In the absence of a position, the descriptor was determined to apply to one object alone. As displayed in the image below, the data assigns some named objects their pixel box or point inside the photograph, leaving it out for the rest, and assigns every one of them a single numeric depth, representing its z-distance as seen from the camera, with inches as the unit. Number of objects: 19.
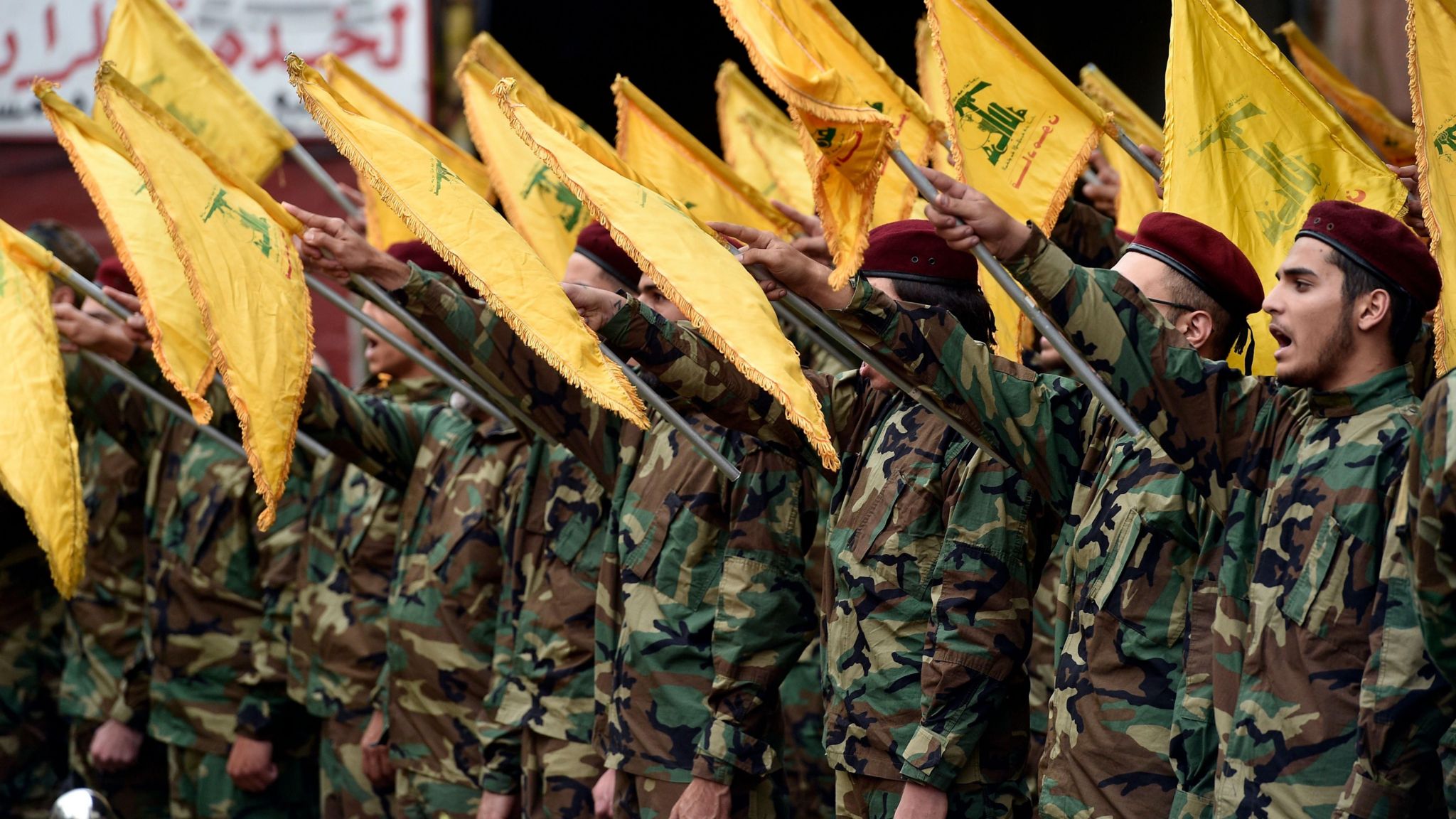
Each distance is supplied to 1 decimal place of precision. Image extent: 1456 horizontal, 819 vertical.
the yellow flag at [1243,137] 339.9
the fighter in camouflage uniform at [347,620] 457.1
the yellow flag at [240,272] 334.6
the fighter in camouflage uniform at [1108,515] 272.1
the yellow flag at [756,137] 546.3
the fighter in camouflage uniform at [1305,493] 225.3
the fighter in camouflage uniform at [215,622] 508.1
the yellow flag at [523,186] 481.7
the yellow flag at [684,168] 433.4
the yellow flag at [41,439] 411.2
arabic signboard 745.0
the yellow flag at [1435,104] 278.8
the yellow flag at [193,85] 486.3
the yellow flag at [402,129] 517.3
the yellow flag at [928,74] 485.4
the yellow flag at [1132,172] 446.0
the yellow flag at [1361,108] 446.3
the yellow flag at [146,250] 354.6
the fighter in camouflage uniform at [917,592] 302.8
